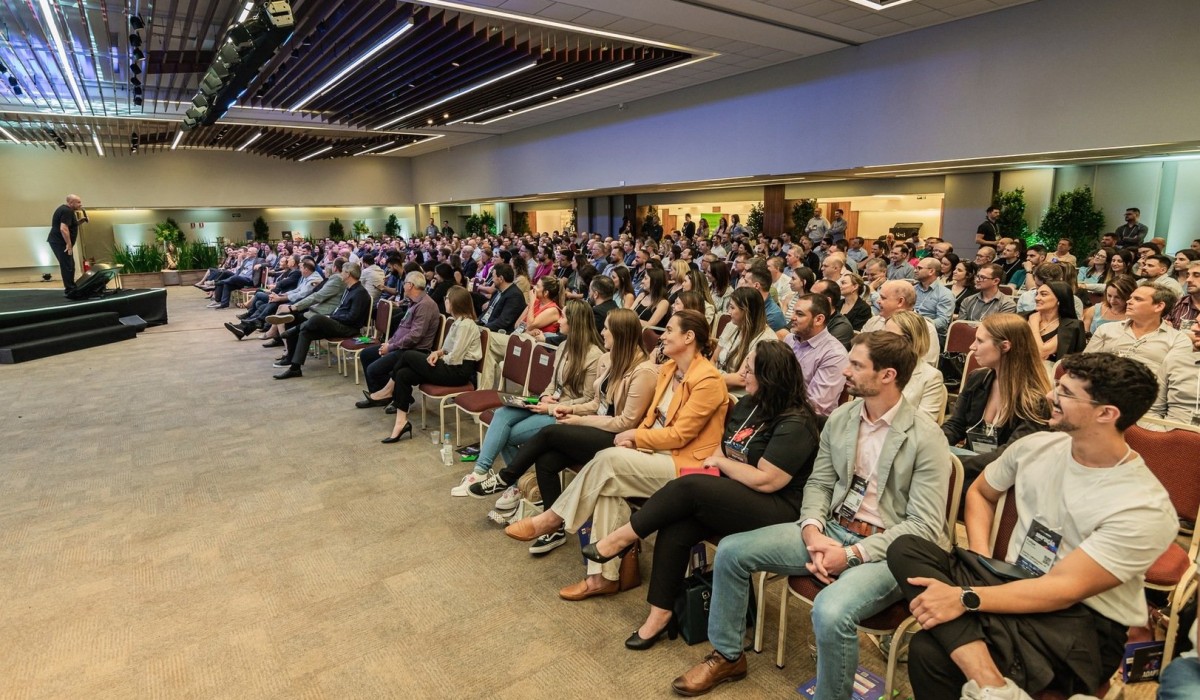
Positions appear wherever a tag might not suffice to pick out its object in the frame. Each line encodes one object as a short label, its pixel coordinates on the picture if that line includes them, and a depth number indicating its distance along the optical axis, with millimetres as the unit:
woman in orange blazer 2859
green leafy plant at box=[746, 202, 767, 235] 15891
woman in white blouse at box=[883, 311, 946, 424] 3205
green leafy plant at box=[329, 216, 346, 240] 25516
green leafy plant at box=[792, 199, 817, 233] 14652
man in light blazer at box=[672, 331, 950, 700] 1981
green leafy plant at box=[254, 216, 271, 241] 24234
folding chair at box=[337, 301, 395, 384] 6652
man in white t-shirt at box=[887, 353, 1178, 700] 1643
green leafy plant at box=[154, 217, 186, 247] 21656
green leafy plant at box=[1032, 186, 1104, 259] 10648
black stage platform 8578
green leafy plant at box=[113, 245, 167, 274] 18109
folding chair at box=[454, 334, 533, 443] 4473
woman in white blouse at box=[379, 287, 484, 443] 5027
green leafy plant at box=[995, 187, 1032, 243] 11227
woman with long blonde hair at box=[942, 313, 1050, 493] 2654
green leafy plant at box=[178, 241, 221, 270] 19877
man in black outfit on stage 10242
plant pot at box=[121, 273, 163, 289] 18236
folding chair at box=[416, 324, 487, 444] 4883
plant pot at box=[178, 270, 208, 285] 19766
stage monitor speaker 10430
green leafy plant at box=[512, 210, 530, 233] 23391
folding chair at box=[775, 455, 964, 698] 1992
